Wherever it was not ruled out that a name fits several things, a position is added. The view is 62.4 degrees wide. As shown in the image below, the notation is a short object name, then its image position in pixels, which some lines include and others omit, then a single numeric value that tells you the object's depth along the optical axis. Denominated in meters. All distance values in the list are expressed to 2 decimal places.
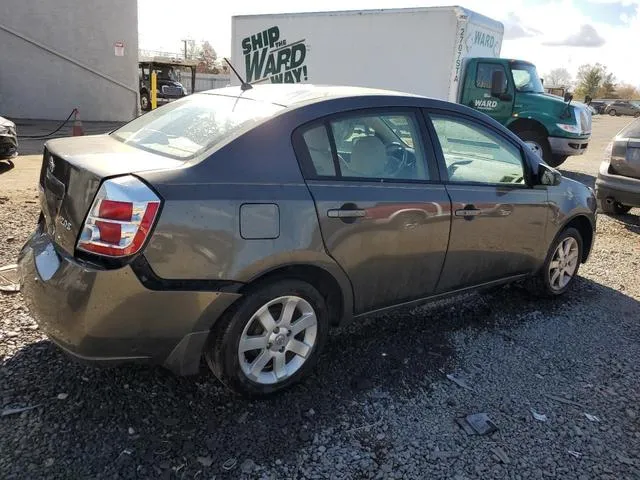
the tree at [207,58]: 54.59
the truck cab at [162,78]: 24.44
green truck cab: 10.92
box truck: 10.67
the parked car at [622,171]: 6.78
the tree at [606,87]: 74.19
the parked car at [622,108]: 52.39
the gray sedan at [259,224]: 2.32
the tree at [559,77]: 77.25
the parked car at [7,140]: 7.95
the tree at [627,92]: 78.44
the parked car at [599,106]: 57.00
